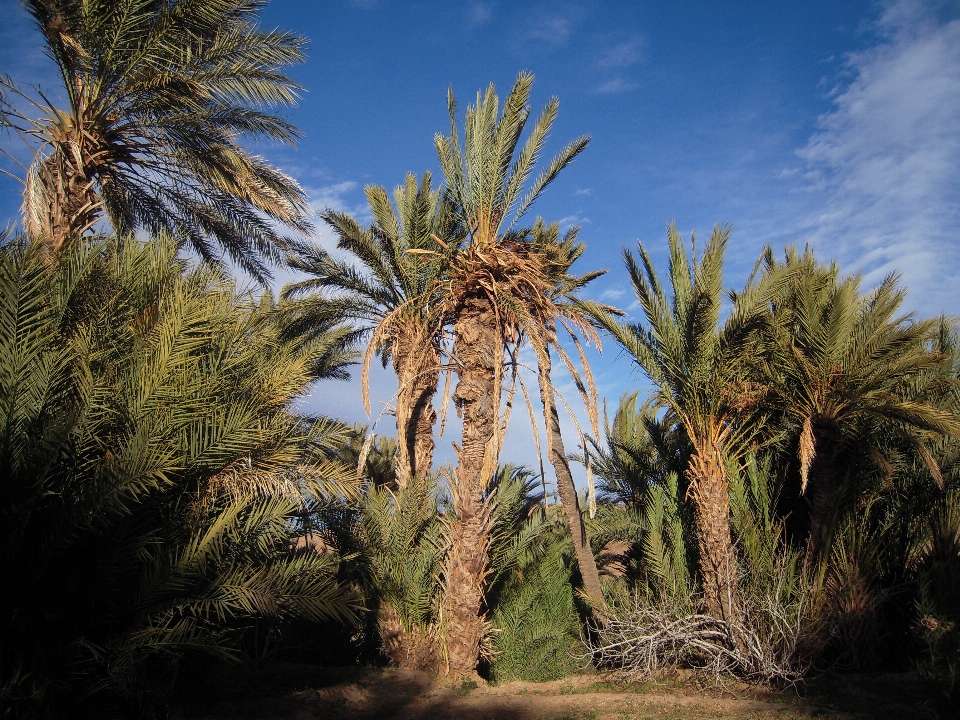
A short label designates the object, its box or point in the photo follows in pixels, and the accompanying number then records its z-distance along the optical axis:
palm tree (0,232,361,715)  5.59
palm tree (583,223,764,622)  9.66
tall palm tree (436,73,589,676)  10.12
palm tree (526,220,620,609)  9.87
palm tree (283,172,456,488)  13.59
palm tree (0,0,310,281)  8.56
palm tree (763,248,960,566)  9.27
